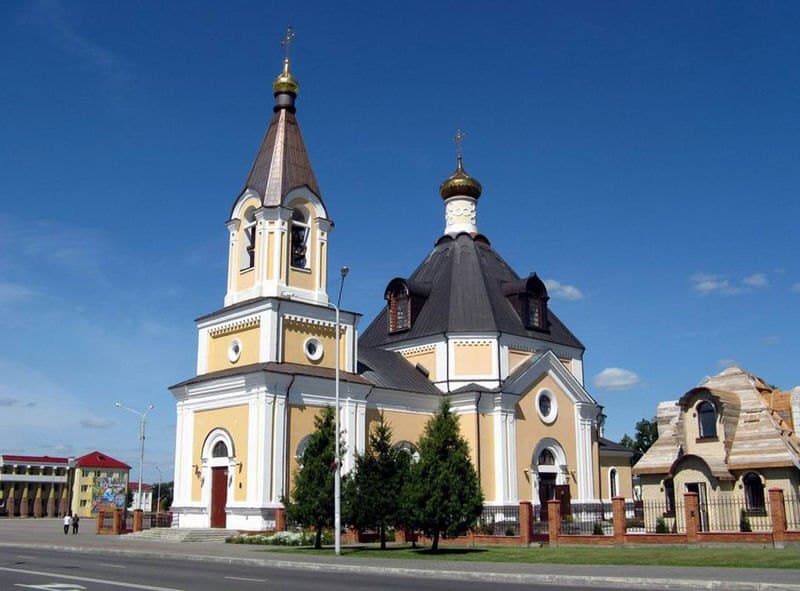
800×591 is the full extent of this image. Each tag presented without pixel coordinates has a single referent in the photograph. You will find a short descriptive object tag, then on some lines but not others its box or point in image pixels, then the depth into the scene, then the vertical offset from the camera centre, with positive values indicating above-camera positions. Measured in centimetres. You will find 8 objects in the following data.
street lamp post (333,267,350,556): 2408 -40
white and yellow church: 3281 +520
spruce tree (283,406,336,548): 2645 +6
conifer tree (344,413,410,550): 2669 +0
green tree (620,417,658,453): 8350 +485
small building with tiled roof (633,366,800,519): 2827 +137
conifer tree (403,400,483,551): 2473 -7
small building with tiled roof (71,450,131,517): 10542 +145
